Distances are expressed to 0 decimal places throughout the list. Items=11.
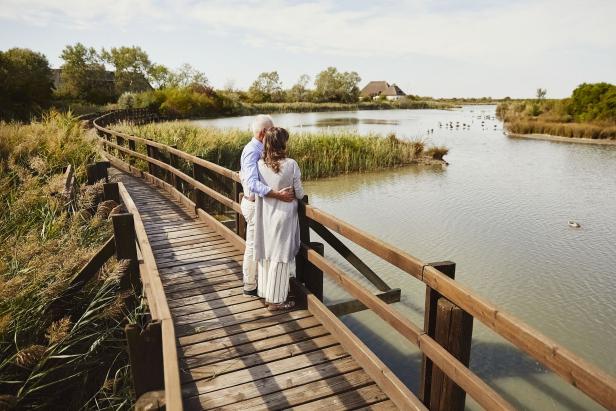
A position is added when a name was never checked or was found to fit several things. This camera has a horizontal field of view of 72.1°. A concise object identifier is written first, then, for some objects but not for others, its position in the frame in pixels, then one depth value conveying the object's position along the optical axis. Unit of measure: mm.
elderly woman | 3936
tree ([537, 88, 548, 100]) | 54031
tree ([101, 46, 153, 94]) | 70500
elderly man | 3969
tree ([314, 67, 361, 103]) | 89250
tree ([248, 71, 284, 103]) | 83438
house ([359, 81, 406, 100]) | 106050
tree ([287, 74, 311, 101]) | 86412
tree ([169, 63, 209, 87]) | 86188
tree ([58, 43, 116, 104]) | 54809
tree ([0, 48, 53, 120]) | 26491
